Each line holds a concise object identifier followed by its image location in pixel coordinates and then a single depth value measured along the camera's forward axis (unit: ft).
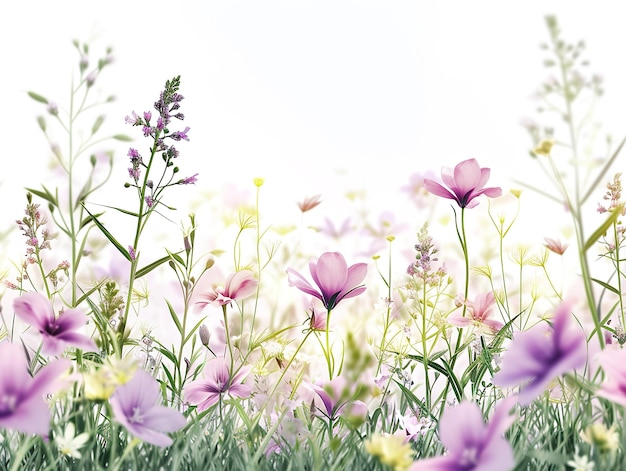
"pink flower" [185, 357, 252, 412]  3.46
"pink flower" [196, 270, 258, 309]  3.60
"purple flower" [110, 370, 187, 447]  2.33
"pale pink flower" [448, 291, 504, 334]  3.66
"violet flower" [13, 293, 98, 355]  2.50
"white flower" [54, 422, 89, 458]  2.31
